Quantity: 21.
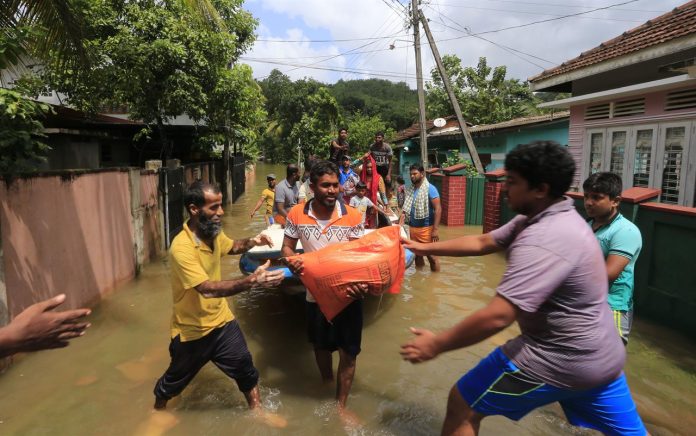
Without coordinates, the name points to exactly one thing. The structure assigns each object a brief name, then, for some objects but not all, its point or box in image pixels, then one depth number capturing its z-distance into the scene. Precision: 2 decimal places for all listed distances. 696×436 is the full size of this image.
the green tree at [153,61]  10.84
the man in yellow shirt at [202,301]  2.68
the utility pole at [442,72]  13.30
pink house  7.32
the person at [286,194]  6.67
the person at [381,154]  8.62
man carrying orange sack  3.12
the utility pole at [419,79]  13.86
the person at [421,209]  6.41
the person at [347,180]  6.72
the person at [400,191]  11.77
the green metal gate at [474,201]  11.55
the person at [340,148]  8.02
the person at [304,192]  6.63
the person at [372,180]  7.65
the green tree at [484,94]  27.53
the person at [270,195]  8.96
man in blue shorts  1.76
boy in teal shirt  2.79
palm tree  5.01
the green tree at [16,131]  3.83
